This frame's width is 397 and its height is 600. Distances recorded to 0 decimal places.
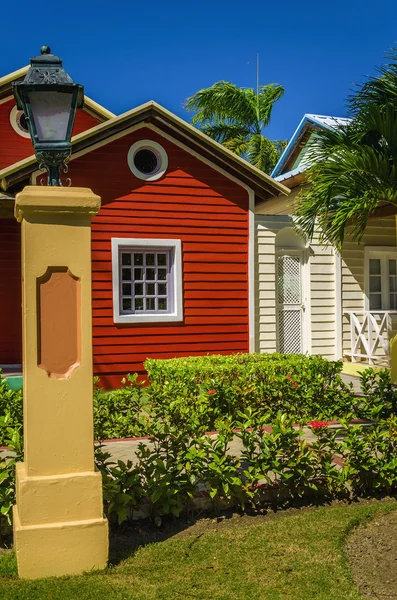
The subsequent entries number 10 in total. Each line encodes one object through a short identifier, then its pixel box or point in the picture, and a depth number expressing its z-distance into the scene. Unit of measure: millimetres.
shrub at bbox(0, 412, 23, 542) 4508
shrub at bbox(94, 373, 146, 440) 7344
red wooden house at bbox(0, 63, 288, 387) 11547
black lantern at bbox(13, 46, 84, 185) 4340
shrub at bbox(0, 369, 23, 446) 6968
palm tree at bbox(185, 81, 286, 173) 25625
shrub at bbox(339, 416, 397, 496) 5383
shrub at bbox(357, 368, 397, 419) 6668
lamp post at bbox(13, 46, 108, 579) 4105
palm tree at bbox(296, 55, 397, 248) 7730
